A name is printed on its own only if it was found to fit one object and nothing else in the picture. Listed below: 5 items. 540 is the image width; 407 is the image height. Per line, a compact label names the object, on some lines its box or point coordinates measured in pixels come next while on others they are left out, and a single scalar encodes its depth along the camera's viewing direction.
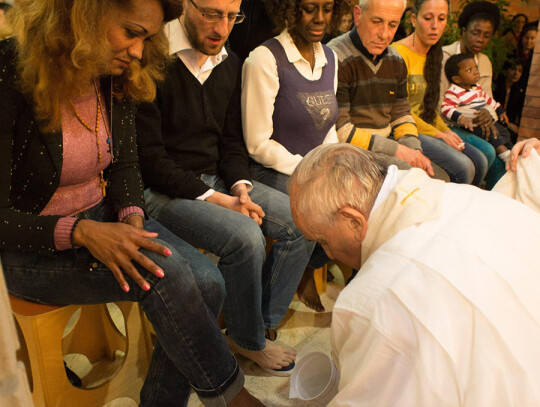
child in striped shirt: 3.60
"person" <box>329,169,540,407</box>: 0.99
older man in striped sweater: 2.76
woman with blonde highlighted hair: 1.50
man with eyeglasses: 1.95
